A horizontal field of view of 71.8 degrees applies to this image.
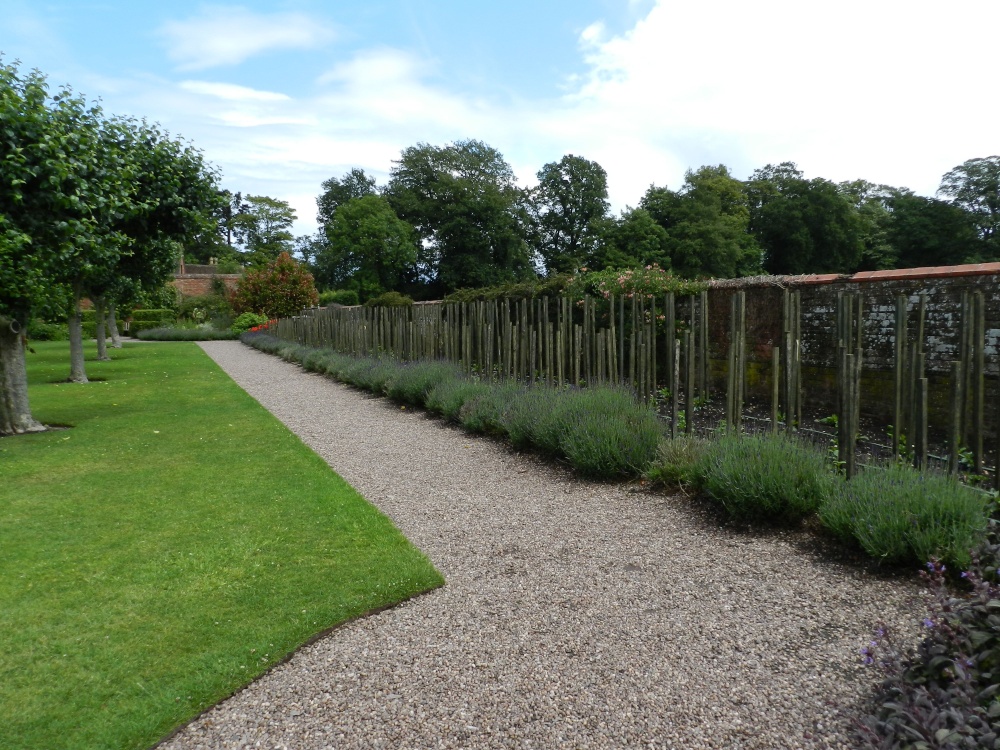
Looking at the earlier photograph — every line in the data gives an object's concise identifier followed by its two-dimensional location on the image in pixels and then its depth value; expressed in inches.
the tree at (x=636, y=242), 1504.7
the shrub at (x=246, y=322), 1560.0
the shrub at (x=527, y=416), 294.7
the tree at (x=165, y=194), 470.0
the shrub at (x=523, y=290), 499.8
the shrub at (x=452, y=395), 384.2
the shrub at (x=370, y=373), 518.3
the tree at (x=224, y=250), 2663.4
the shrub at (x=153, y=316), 1931.6
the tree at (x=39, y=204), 330.0
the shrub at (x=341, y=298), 1977.1
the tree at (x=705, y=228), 1545.3
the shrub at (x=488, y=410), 340.2
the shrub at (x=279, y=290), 1614.2
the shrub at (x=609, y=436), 246.7
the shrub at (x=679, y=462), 222.4
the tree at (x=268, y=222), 2704.2
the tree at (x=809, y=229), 1737.2
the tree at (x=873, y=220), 1641.2
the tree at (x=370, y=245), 2098.9
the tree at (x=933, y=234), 1485.0
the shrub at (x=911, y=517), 145.6
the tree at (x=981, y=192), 1483.8
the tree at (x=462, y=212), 2142.0
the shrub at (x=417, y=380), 441.9
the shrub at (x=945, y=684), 84.6
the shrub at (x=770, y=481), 185.2
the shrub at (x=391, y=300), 1145.4
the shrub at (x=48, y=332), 1420.5
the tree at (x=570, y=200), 2160.4
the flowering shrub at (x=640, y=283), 392.2
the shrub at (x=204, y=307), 1982.0
